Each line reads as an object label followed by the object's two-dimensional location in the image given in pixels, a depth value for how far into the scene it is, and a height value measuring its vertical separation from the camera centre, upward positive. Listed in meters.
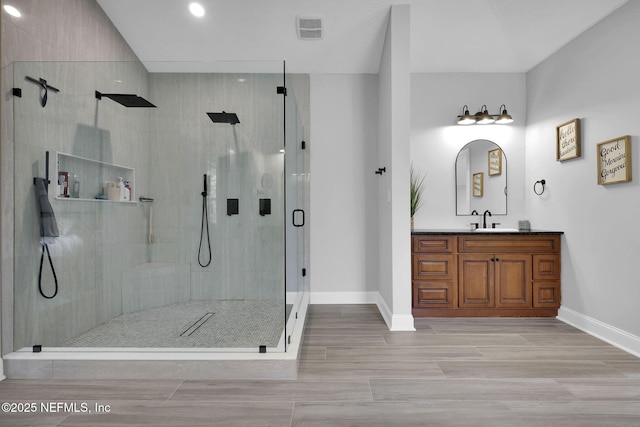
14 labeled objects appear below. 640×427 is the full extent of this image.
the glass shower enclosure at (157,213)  2.31 +0.03
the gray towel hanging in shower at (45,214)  2.33 +0.02
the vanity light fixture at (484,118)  3.98 +1.06
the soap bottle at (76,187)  2.43 +0.20
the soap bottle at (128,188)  2.39 +0.19
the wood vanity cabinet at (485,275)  3.50 -0.56
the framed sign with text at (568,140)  3.22 +0.68
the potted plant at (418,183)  4.13 +0.37
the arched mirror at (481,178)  4.12 +0.43
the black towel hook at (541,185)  3.79 +0.32
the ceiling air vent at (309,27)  3.23 +1.70
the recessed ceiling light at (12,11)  2.23 +1.26
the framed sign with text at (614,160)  2.69 +0.42
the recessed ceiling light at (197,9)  3.12 +1.77
